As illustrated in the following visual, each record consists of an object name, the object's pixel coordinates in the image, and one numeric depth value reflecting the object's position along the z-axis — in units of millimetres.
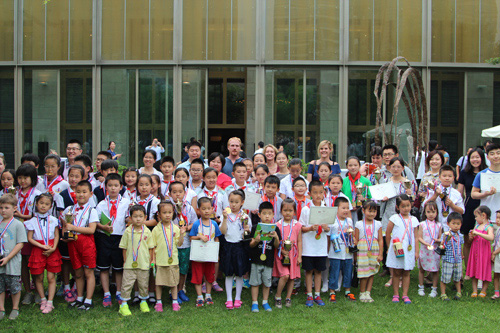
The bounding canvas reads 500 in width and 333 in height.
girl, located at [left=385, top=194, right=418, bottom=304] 6223
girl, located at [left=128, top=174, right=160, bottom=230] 6093
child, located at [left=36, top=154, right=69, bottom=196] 6395
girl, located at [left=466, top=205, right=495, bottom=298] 6344
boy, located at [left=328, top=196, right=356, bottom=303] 6297
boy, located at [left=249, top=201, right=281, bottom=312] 5945
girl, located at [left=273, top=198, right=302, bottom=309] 6023
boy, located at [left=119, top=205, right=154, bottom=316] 5816
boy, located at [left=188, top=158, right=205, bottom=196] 6684
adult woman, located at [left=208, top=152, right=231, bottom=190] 6945
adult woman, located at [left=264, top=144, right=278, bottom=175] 7590
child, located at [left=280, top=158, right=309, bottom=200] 6793
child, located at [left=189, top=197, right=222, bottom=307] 6055
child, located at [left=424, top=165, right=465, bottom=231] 6648
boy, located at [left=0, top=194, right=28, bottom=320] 5602
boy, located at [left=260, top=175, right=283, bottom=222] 6395
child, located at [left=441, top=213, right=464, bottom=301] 6305
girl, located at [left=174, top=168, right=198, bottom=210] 6477
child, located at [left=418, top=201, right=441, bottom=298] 6398
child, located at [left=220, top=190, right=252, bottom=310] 6016
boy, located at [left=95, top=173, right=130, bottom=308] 6035
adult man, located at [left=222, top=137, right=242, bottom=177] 7664
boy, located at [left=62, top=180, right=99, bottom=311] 5887
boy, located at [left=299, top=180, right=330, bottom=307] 6156
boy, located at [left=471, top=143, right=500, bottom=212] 6582
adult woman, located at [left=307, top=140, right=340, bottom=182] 7211
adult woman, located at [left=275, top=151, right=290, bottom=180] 7215
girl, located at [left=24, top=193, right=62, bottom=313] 5797
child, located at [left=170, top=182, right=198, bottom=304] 6138
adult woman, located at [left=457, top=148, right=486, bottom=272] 6930
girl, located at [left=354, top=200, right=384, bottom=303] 6273
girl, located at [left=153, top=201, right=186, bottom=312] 5934
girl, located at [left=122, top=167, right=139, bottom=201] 6320
